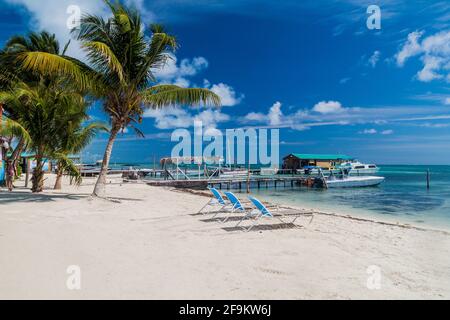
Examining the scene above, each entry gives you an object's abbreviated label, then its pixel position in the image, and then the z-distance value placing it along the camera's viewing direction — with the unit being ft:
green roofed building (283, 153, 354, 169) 199.93
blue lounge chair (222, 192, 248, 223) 28.37
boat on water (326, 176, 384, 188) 129.18
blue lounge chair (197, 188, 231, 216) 32.59
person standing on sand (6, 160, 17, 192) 54.21
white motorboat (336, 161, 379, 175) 200.44
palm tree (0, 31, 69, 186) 38.07
